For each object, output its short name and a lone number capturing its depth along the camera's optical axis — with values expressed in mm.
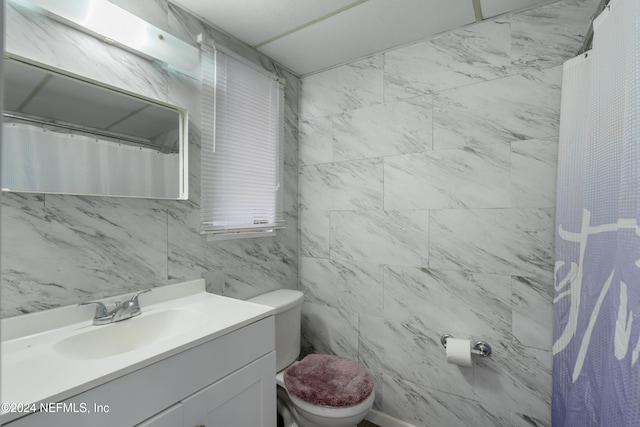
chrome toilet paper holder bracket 1627
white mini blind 1744
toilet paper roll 1602
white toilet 1489
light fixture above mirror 1181
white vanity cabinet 862
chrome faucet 1241
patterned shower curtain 814
